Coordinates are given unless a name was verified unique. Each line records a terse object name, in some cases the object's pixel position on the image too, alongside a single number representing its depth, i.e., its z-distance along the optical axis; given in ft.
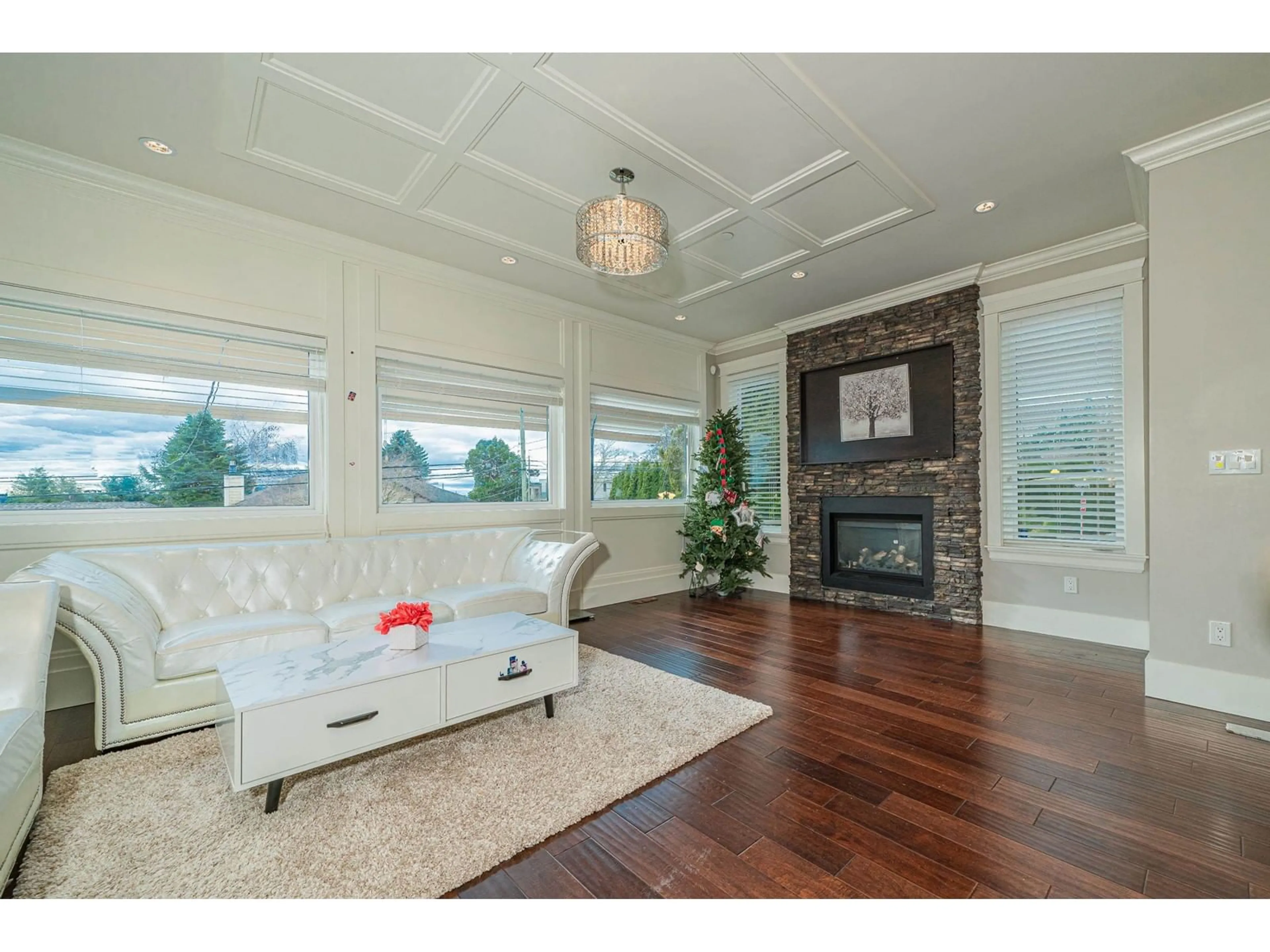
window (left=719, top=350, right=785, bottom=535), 19.51
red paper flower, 7.49
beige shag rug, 4.88
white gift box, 7.45
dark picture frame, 15.10
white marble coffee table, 5.70
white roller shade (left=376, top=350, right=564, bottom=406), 13.38
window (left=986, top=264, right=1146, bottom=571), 12.26
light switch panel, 8.33
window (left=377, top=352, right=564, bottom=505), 13.50
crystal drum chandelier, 8.95
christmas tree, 18.51
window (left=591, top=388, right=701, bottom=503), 17.72
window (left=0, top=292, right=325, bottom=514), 9.37
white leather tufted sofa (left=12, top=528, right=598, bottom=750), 7.50
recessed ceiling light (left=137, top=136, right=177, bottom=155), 8.83
